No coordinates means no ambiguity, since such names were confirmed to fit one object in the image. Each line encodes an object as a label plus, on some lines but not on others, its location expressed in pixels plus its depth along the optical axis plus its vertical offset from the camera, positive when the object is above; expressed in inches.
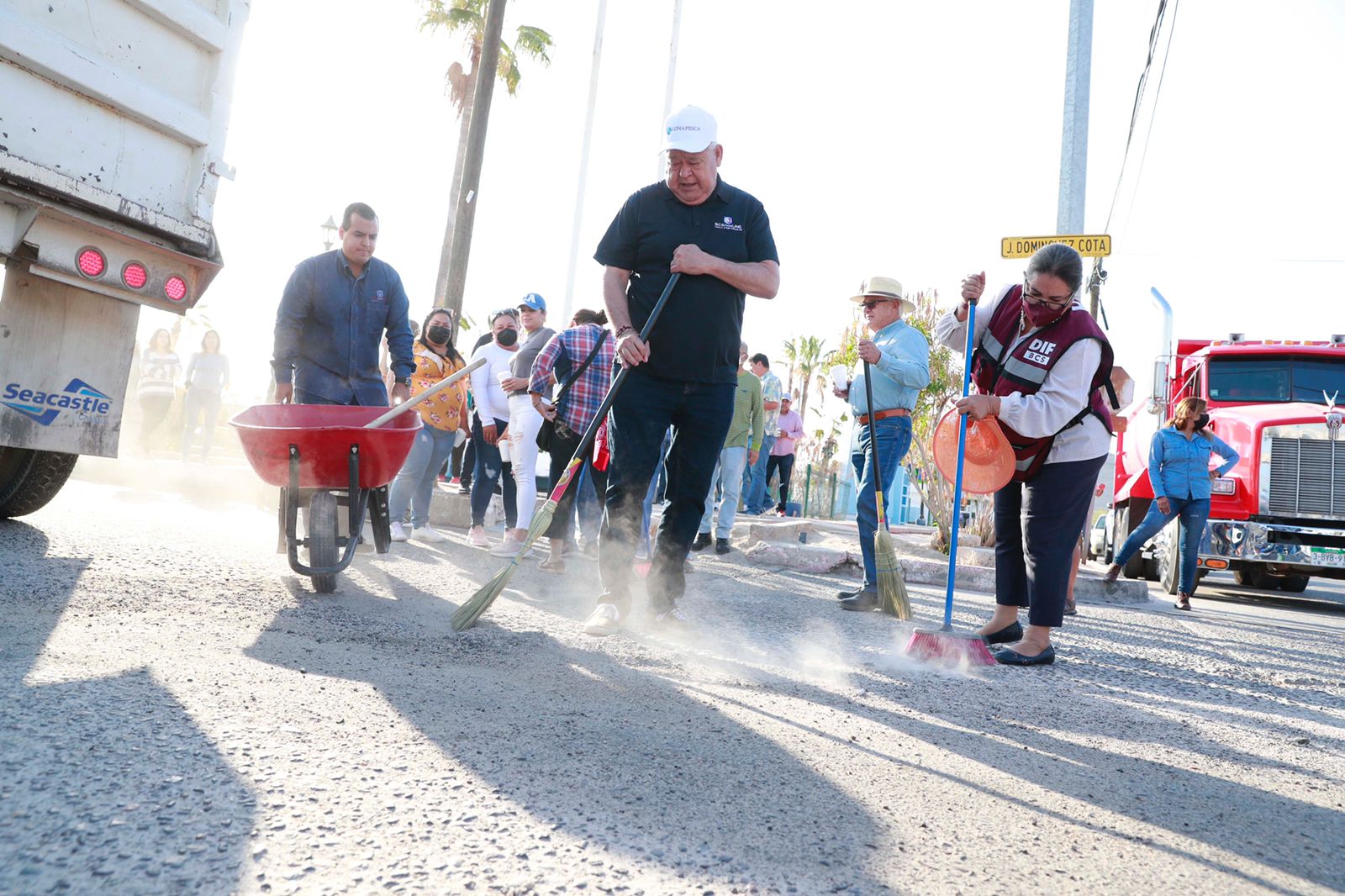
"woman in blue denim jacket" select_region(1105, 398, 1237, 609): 349.1 +29.1
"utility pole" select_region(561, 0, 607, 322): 930.1 +318.0
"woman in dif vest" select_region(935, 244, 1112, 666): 161.8 +20.0
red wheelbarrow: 169.6 +1.5
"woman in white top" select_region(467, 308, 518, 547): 303.0 +20.5
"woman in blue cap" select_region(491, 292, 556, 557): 276.8 +17.2
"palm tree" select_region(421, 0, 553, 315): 885.8 +401.1
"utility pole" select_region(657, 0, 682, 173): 885.8 +406.1
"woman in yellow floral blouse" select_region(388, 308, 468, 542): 297.4 +17.0
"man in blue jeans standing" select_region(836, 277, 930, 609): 234.2 +32.4
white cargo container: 157.6 +44.1
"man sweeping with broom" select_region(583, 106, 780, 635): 170.1 +30.1
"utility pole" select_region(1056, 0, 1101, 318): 404.8 +174.0
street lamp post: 590.9 +144.9
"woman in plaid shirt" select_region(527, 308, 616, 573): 255.1 +28.9
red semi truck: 389.4 +46.0
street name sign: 339.6 +101.7
